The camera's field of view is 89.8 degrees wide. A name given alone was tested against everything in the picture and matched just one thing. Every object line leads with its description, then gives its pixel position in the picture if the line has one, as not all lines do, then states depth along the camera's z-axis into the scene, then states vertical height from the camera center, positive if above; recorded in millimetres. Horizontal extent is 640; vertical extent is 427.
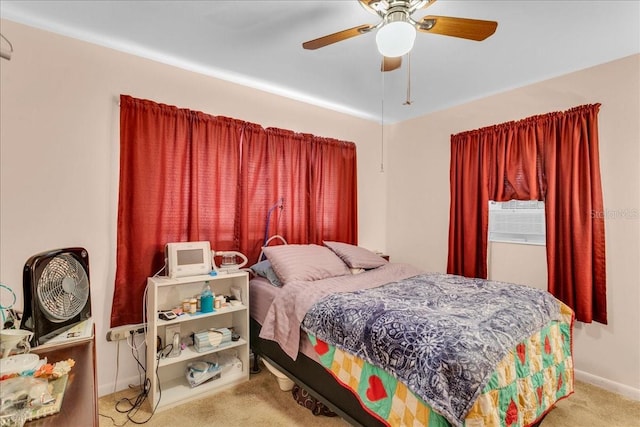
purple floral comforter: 1312 -551
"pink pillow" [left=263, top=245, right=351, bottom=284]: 2518 -374
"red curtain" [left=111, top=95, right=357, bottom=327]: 2334 +265
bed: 1342 -641
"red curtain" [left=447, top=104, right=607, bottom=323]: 2484 +268
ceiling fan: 1413 +945
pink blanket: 2096 -582
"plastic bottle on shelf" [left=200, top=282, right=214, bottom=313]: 2355 -629
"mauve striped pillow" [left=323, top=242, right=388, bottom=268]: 2980 -364
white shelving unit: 2152 -887
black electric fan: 1289 -341
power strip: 2281 -828
